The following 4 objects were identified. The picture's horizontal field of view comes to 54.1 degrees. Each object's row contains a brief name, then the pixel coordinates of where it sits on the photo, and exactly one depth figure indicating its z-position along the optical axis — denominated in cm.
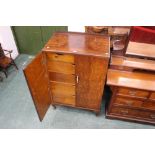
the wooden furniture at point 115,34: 221
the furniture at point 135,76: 196
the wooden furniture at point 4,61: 344
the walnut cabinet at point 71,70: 188
